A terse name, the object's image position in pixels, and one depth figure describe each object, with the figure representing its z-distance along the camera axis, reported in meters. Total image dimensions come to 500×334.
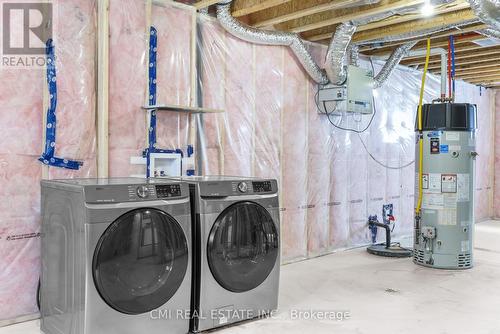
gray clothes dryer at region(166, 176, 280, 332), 2.80
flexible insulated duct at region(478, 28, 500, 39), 4.46
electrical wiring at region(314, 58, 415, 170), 5.13
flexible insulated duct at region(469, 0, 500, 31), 3.43
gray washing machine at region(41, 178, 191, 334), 2.35
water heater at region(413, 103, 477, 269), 4.48
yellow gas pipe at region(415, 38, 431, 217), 4.65
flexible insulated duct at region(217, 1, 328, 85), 4.06
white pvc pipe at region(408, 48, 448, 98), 4.63
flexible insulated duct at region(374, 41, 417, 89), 5.39
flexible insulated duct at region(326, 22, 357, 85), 4.36
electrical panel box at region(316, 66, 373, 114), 4.83
